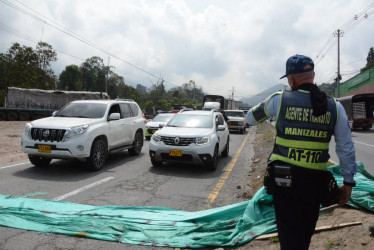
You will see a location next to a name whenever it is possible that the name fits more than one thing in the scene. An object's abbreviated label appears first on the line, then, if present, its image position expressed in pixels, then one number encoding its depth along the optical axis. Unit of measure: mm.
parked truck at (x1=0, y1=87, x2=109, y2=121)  29134
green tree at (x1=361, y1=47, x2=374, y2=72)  85019
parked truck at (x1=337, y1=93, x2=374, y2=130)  26269
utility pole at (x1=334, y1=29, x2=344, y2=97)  43875
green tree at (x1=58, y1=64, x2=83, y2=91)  74875
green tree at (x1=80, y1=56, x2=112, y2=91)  81812
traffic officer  2133
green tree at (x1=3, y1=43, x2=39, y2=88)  42000
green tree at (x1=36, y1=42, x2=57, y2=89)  44125
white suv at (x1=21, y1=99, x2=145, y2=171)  7277
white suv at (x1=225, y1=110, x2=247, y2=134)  23391
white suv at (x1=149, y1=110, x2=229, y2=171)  8031
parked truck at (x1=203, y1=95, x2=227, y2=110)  35531
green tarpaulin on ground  3834
